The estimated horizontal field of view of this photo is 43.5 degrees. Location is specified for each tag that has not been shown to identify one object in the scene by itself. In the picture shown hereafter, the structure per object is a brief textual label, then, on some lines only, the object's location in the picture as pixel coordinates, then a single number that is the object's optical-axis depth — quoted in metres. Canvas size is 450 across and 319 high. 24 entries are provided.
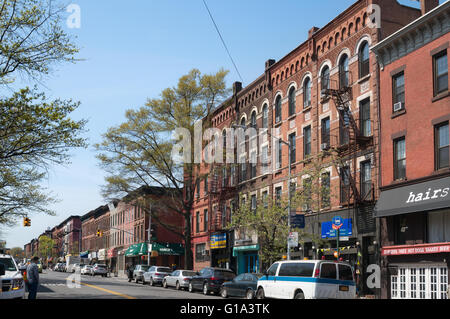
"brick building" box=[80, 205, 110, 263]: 98.25
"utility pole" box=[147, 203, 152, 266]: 59.12
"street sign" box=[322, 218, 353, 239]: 30.38
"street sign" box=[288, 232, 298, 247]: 28.53
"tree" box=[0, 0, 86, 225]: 20.02
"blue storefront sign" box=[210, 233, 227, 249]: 48.28
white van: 19.86
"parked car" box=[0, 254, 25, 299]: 16.59
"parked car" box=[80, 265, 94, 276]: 68.49
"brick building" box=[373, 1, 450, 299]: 24.56
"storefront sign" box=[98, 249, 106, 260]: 96.40
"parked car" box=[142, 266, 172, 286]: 43.31
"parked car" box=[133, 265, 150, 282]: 47.89
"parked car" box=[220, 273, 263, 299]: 25.94
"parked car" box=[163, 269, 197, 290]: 37.16
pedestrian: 18.34
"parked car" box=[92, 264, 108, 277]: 66.56
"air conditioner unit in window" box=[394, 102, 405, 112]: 27.31
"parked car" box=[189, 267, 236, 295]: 32.22
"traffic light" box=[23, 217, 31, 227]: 40.93
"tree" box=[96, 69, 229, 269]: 45.03
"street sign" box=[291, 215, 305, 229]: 30.11
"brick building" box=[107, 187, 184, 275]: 65.31
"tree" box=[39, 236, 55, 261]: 158.12
